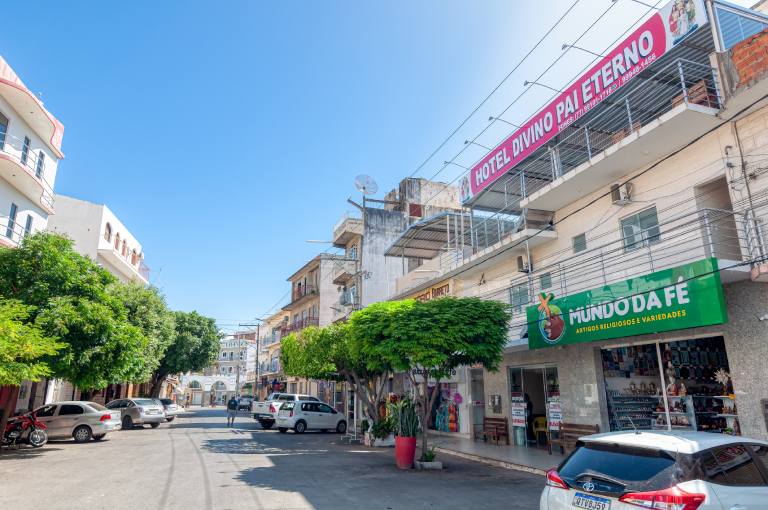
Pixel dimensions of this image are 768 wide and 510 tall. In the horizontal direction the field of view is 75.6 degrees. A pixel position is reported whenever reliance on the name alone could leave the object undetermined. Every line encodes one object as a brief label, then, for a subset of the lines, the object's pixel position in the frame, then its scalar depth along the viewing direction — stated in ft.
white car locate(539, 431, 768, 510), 13.99
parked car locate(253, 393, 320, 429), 86.94
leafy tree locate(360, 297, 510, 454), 41.91
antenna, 99.50
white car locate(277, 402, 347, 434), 82.43
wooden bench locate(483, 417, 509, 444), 58.54
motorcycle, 55.67
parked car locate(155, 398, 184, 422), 105.40
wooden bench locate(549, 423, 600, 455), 45.88
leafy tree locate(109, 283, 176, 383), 84.48
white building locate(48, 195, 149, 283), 103.50
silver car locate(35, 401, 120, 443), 61.62
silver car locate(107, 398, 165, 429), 87.61
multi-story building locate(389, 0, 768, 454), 34.17
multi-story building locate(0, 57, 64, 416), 66.33
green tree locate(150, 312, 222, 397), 122.42
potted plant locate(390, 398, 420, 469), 42.42
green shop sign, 32.60
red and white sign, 37.86
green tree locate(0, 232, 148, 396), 48.11
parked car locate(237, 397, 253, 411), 156.43
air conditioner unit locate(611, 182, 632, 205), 44.83
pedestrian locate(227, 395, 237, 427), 96.21
